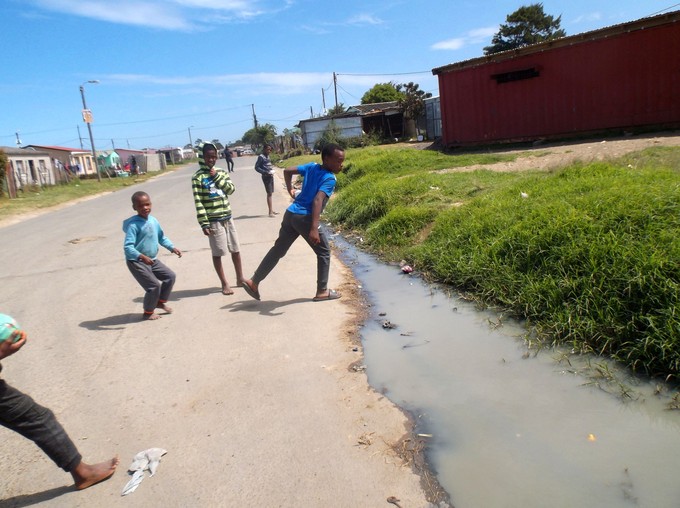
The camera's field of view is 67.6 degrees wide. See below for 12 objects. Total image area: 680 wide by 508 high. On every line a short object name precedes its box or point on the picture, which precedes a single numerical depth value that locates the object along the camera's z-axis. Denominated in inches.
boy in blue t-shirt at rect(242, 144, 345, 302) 194.2
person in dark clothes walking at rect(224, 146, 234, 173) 1033.1
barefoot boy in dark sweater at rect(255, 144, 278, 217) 452.0
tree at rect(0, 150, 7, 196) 903.1
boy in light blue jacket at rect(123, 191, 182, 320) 192.1
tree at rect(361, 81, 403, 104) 1958.7
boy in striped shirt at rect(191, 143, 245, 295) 218.5
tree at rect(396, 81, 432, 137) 1164.5
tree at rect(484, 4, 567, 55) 1726.1
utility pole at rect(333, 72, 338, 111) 1942.9
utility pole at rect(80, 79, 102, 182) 1211.6
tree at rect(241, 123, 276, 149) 2869.1
